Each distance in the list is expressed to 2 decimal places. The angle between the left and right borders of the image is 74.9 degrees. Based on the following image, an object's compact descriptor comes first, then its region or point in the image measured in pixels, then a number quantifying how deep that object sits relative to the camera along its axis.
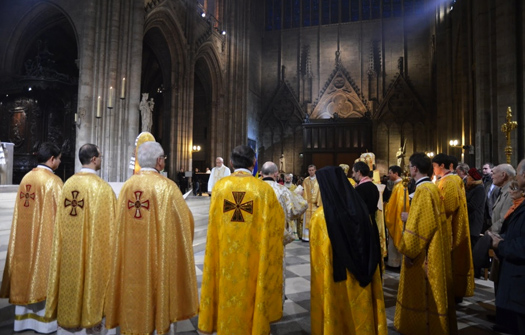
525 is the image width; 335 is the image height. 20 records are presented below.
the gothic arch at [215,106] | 20.94
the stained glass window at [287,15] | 27.19
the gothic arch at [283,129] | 25.70
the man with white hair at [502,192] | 4.30
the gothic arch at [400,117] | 23.55
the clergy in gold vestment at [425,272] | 3.07
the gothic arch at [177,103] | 17.12
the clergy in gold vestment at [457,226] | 3.85
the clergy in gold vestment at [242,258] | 2.80
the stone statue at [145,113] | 12.83
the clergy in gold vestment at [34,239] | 3.23
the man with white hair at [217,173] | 9.09
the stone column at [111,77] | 11.77
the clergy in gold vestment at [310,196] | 8.44
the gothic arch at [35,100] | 14.15
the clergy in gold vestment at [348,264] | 2.51
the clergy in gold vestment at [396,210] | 5.24
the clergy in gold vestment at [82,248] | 2.93
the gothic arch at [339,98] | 25.02
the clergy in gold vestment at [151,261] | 2.68
